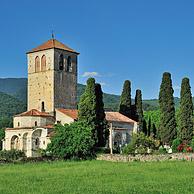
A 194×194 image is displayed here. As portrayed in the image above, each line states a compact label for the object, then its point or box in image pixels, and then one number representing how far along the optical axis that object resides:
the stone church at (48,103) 68.00
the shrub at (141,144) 56.97
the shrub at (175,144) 53.91
